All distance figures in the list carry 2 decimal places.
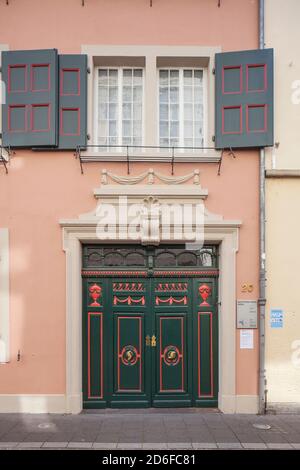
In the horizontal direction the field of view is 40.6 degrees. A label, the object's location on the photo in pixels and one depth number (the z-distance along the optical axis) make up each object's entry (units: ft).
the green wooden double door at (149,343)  24.30
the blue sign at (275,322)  23.81
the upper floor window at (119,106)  25.27
